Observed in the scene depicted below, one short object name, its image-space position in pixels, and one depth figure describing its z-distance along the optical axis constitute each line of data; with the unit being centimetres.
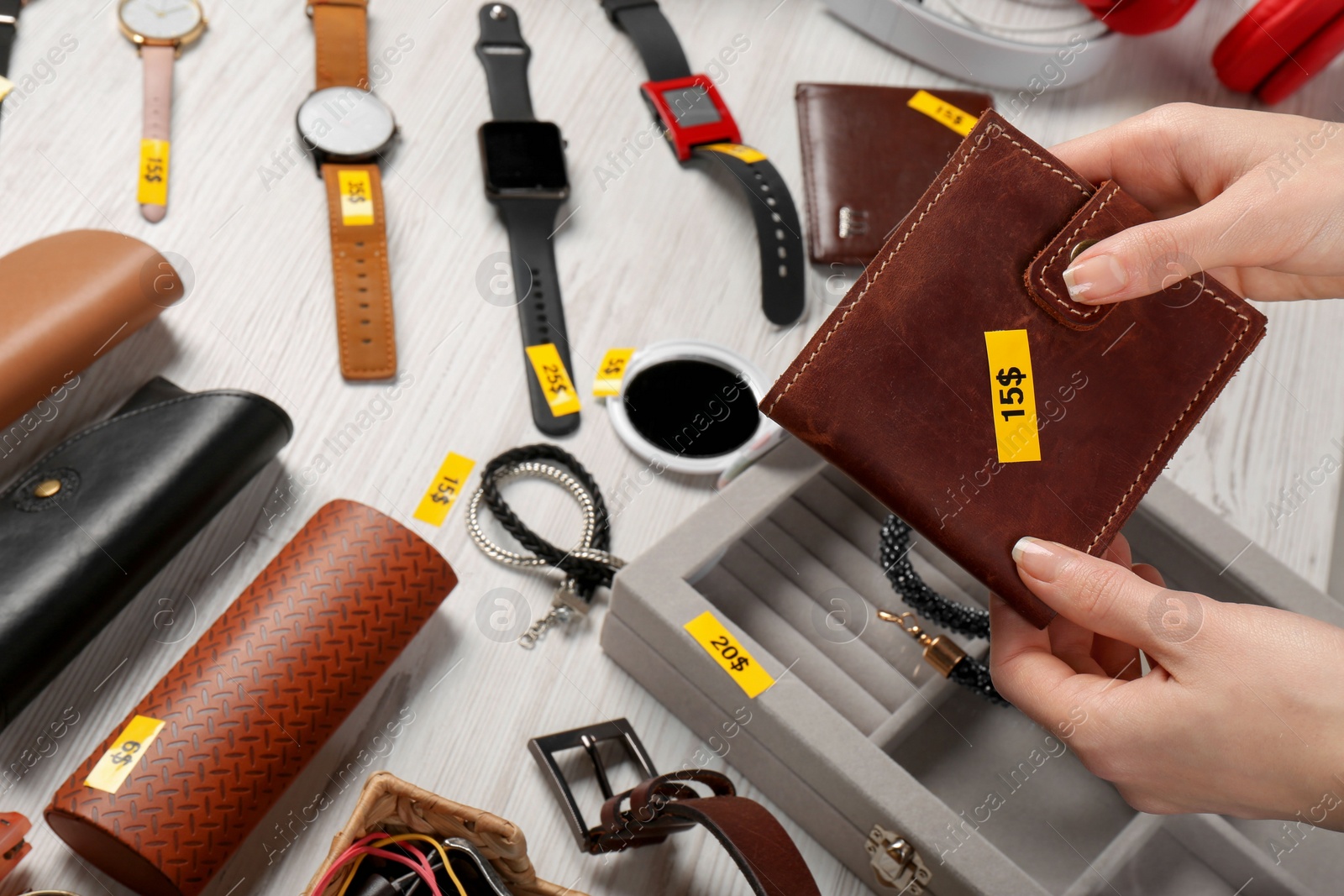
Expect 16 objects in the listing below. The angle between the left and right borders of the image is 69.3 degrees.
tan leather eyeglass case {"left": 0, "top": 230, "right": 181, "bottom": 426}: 81
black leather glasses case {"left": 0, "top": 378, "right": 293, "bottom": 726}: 71
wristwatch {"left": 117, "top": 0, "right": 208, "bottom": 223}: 106
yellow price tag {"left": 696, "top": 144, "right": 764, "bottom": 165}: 119
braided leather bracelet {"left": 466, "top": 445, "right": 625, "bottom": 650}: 90
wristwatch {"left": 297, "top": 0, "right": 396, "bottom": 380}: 102
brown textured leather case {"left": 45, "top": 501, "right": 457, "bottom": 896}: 65
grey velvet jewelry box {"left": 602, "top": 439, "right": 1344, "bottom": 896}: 73
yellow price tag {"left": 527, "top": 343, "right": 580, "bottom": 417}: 102
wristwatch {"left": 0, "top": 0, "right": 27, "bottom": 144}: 107
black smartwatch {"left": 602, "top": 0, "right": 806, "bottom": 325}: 115
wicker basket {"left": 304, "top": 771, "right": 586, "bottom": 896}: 62
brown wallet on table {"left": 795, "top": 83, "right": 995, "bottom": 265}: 119
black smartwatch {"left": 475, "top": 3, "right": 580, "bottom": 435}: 103
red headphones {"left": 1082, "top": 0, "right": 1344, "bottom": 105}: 141
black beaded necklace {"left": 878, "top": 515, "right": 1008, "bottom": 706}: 88
